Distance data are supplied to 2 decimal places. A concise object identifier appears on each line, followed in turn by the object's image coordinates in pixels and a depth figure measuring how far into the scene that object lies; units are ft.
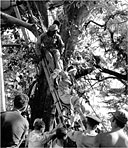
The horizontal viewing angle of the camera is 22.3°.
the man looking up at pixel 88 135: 13.05
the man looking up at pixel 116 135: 12.62
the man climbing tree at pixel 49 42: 30.58
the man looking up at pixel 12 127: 12.27
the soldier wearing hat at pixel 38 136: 17.75
